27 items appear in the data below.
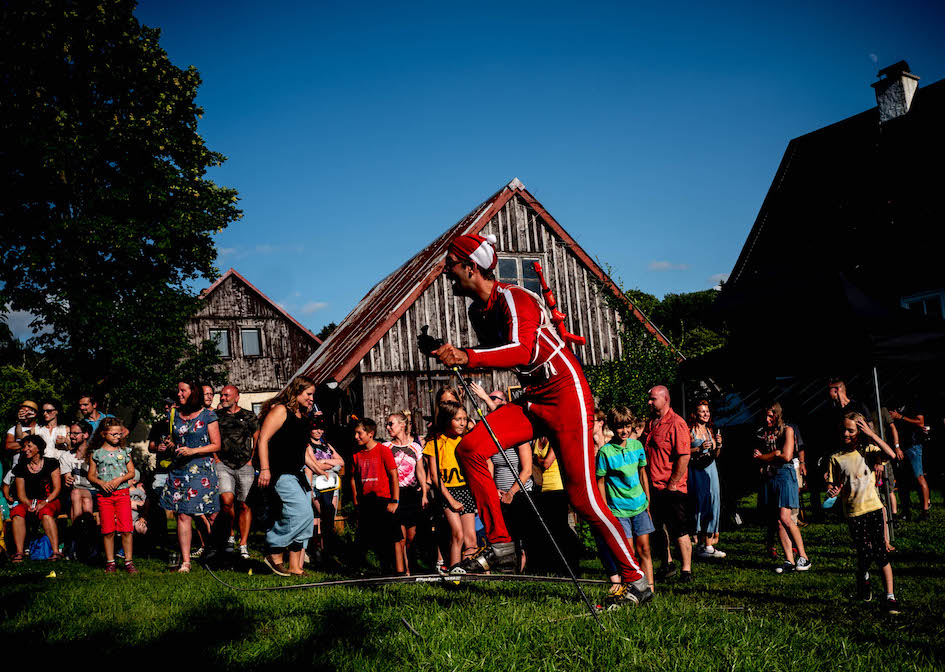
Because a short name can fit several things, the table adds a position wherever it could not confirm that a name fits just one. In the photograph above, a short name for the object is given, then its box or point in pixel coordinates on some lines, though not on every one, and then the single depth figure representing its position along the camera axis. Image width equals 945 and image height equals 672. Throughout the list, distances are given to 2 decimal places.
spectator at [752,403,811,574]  8.40
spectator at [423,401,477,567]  8.05
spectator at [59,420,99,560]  10.51
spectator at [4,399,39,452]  10.99
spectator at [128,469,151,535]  10.78
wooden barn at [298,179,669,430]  19.73
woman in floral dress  8.41
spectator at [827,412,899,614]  6.30
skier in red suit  4.73
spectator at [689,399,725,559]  9.66
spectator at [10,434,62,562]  10.03
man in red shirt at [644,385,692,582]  8.21
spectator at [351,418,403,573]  8.69
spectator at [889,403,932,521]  11.55
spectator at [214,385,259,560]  9.62
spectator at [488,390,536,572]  8.65
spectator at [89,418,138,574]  8.72
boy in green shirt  7.38
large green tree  22.11
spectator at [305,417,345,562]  9.58
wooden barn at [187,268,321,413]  38.50
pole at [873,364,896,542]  8.97
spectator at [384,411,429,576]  8.84
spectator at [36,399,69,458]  11.14
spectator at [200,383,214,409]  9.88
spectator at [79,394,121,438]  10.95
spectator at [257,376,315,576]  7.72
